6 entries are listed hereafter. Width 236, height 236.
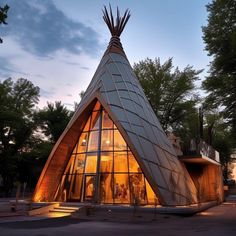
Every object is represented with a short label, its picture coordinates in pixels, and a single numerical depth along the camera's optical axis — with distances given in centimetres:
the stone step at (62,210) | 1232
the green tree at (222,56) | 1501
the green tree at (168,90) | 2812
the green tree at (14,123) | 2614
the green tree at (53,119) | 3300
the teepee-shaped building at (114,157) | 1342
